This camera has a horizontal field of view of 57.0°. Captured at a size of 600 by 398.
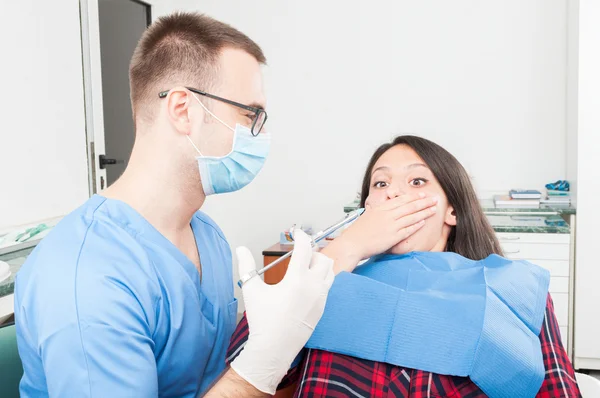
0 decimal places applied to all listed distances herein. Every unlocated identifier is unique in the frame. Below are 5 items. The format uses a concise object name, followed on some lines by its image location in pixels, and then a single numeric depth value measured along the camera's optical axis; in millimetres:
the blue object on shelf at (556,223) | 2936
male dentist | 967
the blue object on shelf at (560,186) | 3324
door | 3150
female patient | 1152
